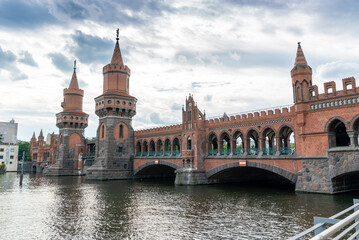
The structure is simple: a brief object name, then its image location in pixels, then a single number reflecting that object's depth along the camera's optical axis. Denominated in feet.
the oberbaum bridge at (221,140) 85.10
